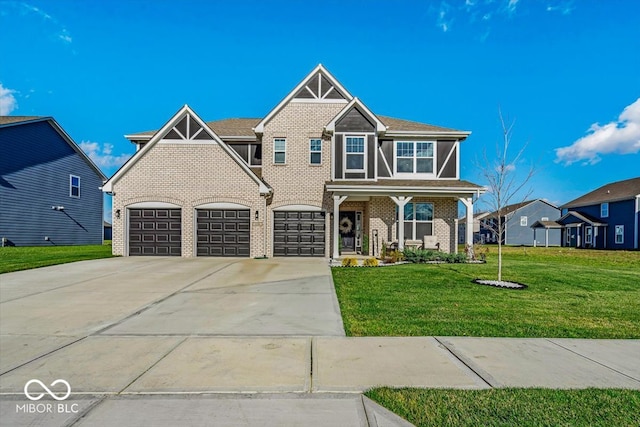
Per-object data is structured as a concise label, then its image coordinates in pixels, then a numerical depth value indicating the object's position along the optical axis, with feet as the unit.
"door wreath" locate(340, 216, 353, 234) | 62.44
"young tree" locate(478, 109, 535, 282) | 33.23
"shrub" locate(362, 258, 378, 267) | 45.52
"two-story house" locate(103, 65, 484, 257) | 56.24
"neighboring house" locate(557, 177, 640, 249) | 108.99
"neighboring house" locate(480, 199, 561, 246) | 142.00
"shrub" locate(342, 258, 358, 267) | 45.72
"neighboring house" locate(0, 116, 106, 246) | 69.82
